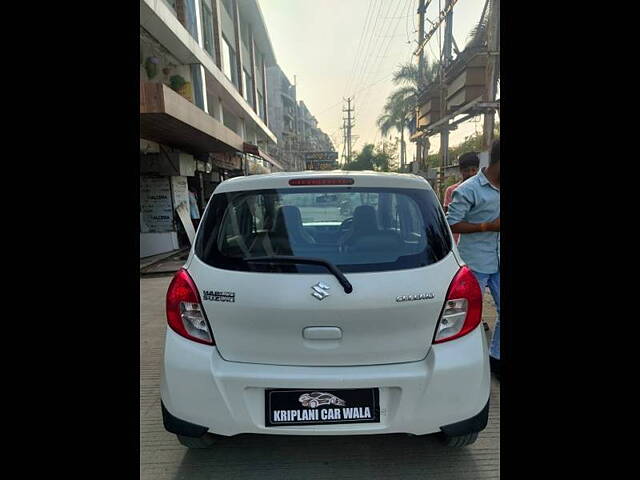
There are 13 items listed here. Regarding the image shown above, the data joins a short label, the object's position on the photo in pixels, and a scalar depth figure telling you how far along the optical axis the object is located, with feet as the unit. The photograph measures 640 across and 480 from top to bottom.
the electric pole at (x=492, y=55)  28.12
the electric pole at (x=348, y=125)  185.08
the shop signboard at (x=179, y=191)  31.04
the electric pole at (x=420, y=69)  53.31
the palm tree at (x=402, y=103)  78.27
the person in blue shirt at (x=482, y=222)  9.20
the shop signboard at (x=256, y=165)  62.67
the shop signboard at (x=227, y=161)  46.65
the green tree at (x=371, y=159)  122.21
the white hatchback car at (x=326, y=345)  5.48
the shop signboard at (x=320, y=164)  133.53
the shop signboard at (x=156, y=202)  30.86
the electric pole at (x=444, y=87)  40.42
